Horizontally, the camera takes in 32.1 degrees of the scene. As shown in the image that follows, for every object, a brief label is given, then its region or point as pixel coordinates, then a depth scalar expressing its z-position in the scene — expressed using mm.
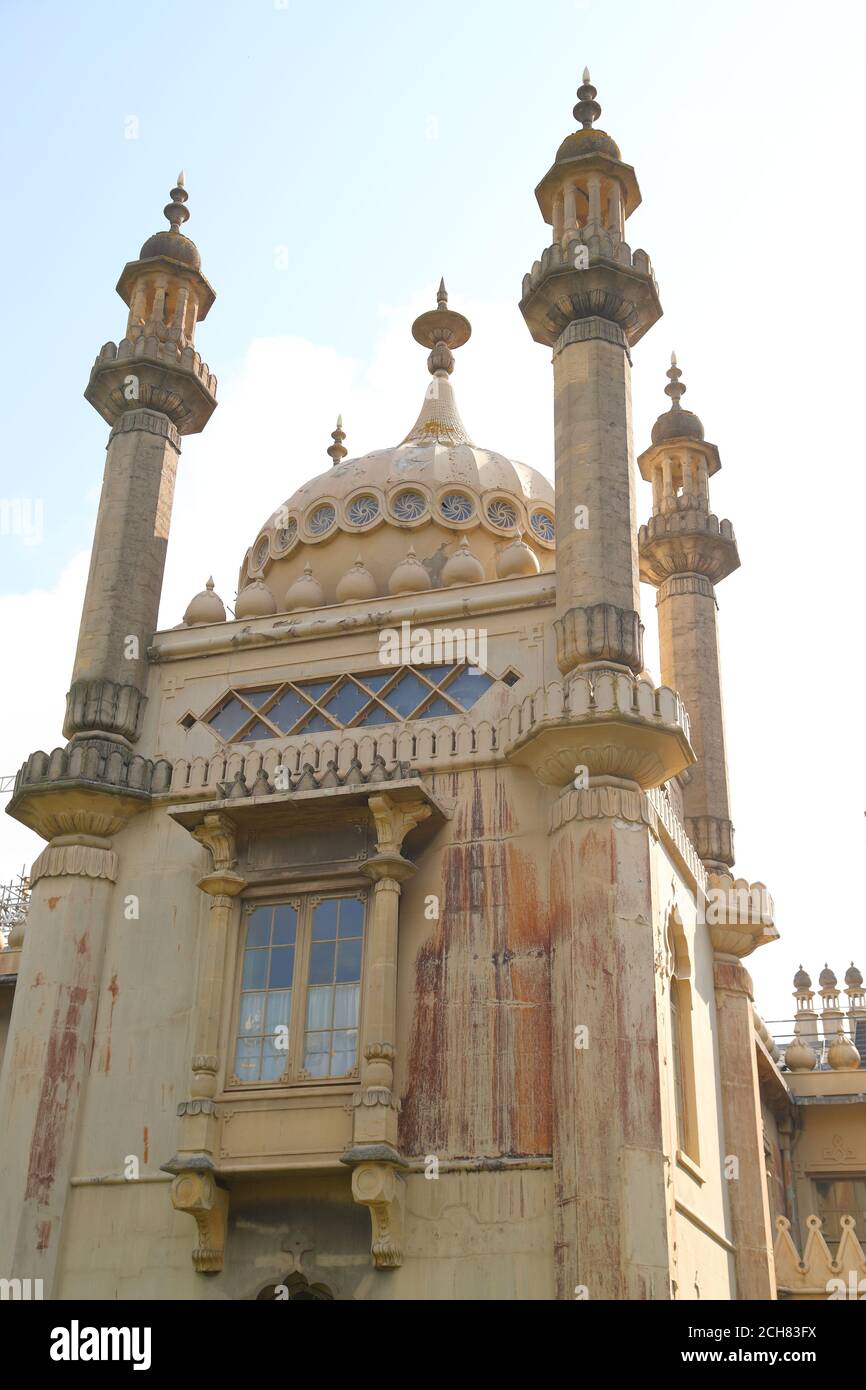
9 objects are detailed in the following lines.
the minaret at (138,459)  19344
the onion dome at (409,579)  20625
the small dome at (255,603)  21500
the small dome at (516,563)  20531
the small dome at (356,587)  20875
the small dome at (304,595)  21359
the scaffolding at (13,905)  34656
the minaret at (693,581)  22031
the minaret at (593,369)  17297
